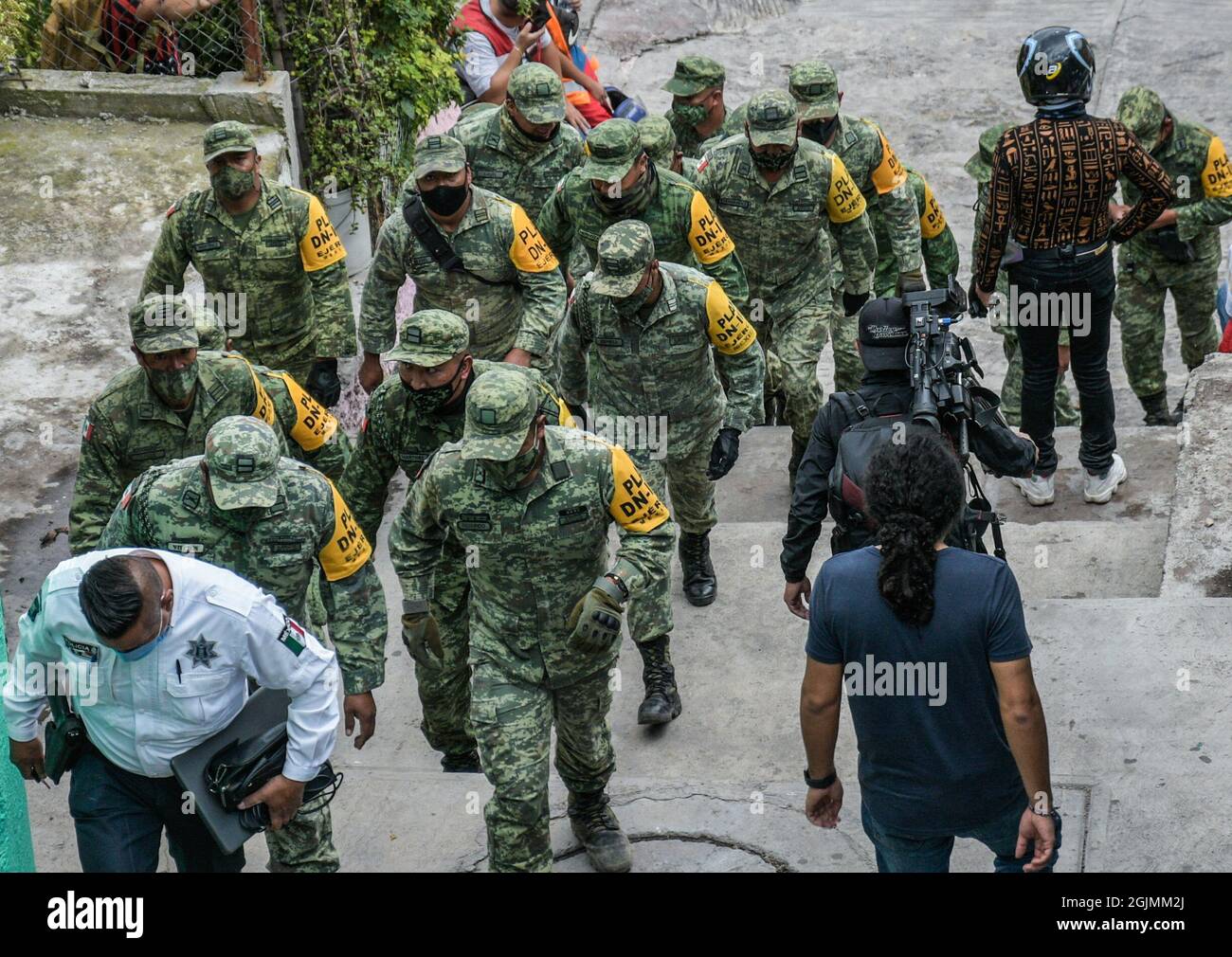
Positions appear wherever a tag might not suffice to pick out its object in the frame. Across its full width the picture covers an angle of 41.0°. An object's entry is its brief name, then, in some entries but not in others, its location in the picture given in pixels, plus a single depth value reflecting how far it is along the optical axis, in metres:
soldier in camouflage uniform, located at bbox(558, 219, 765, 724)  6.40
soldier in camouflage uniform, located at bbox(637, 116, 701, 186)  8.24
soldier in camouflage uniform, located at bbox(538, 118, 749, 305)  7.05
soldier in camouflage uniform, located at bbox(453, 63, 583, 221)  8.31
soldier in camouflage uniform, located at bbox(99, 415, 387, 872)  5.08
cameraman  5.38
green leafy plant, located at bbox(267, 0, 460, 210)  9.70
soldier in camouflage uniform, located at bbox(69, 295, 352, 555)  6.02
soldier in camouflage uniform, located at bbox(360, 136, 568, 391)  7.25
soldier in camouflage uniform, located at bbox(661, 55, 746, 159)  9.43
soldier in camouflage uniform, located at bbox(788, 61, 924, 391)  8.41
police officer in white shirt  4.46
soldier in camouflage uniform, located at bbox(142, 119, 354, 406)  7.38
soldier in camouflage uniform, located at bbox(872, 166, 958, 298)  9.04
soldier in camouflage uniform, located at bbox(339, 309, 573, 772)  5.84
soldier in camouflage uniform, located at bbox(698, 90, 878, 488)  7.73
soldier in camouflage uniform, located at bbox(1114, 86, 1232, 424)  8.39
